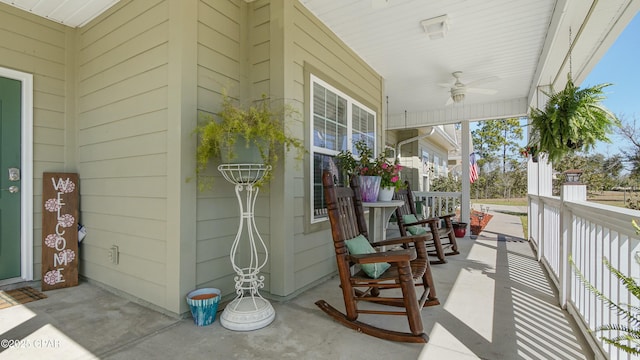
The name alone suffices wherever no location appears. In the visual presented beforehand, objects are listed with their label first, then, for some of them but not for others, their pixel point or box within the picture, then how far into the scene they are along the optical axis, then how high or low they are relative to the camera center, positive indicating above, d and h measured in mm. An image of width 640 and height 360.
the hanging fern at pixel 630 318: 915 -411
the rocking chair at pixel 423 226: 4055 -617
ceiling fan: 4594 +1355
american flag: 8047 +290
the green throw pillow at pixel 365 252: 2305 -550
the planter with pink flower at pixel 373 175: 3256 +52
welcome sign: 2955 -507
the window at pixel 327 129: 3166 +572
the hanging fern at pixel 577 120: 2707 +526
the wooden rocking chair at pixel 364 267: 2029 -645
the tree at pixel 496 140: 13781 +1782
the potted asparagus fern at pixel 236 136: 2188 +303
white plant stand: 2207 -928
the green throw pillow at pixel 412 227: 4212 -636
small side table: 3139 -352
